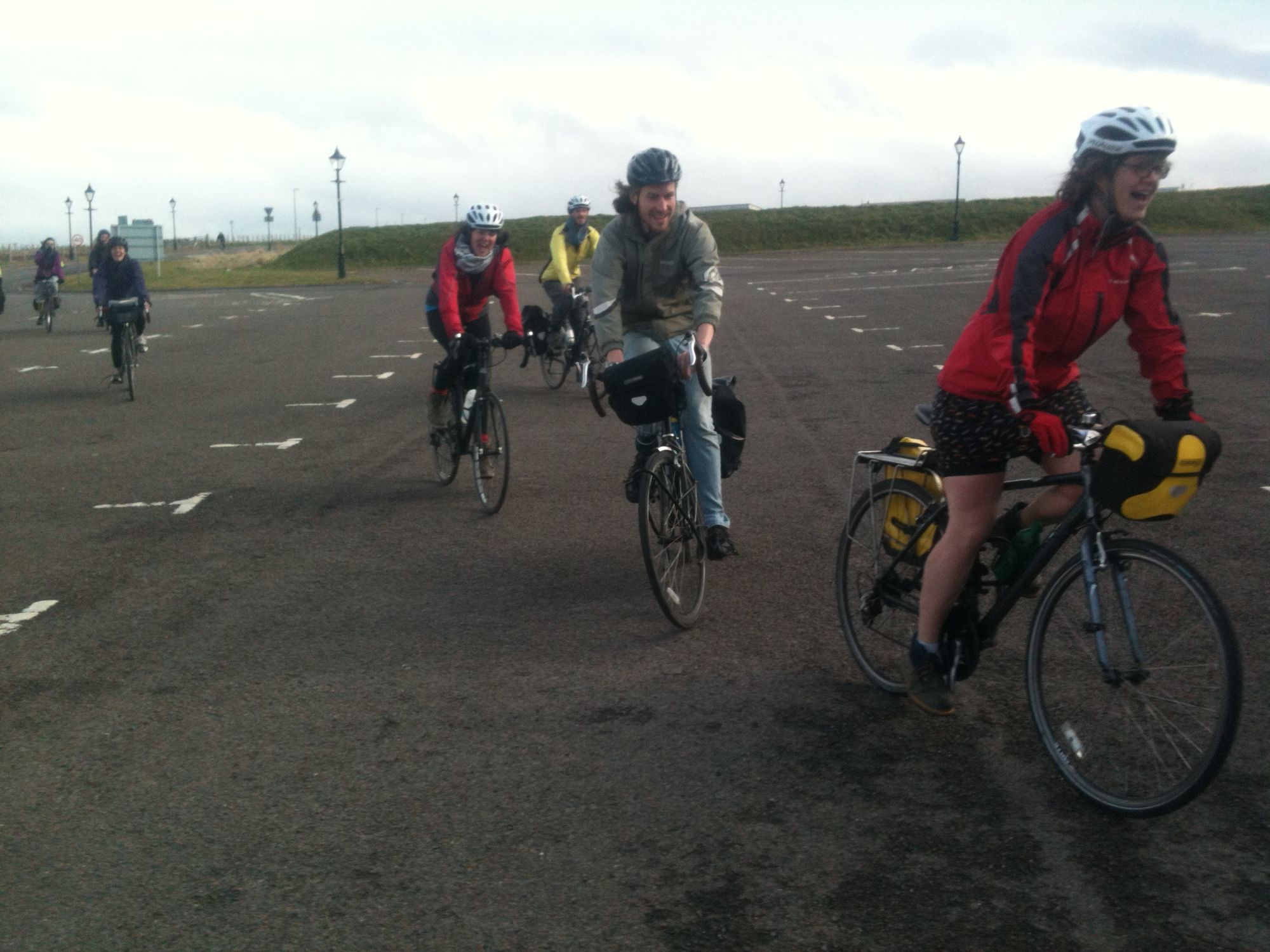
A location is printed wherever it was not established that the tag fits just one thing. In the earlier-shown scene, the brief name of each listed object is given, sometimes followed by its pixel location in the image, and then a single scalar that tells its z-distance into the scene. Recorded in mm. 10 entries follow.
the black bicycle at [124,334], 15977
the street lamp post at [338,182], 54719
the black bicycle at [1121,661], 3662
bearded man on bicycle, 6430
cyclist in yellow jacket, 15102
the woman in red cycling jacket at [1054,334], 3855
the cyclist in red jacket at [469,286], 9047
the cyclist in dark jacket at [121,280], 16656
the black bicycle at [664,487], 6051
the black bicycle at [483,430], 8688
